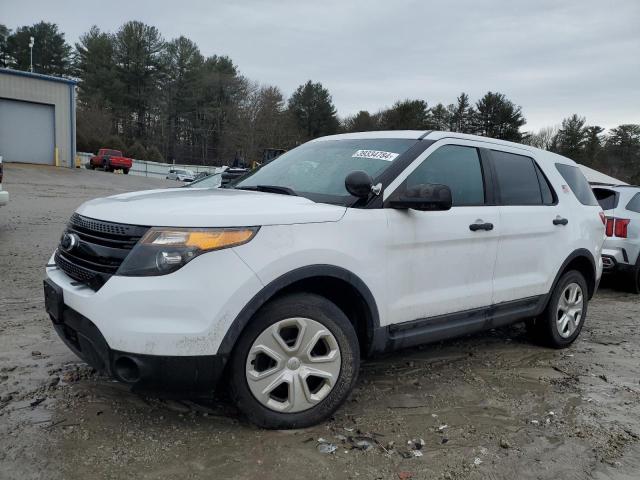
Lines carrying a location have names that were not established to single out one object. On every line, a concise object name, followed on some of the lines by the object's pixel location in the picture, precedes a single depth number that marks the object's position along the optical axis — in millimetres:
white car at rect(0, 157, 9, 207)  8773
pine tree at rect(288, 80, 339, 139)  73750
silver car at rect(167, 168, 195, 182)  43375
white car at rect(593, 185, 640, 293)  7344
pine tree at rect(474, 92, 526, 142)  65875
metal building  29656
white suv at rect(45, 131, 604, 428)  2604
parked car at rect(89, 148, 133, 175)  37969
